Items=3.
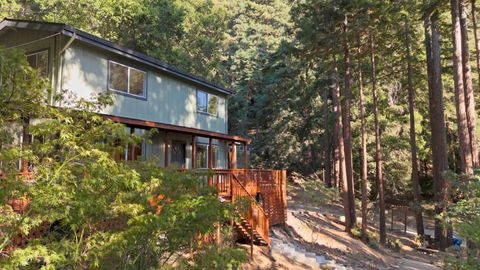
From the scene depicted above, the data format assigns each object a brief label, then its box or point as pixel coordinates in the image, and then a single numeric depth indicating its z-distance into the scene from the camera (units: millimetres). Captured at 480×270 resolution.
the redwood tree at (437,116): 17016
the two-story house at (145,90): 11336
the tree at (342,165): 20719
